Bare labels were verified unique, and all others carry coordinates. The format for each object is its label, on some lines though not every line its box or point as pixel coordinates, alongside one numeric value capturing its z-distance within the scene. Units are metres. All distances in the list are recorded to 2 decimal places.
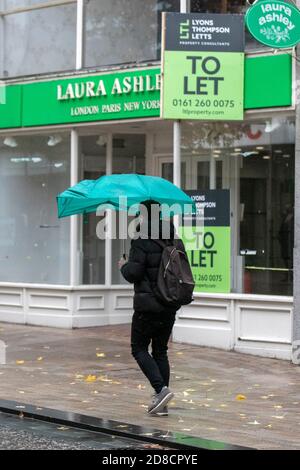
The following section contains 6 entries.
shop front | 11.34
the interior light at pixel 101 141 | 14.00
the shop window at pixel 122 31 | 12.82
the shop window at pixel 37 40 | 13.81
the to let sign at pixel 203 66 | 11.47
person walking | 7.42
